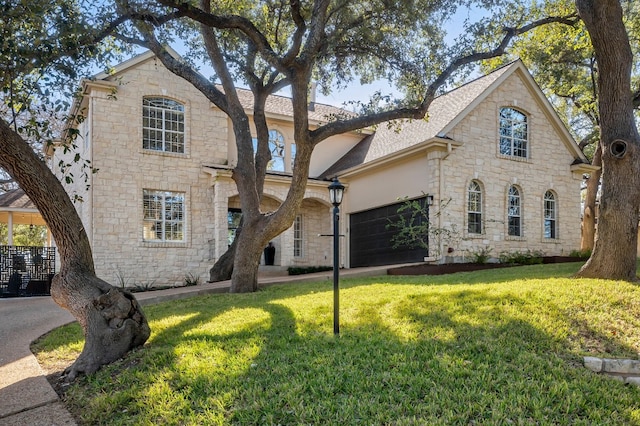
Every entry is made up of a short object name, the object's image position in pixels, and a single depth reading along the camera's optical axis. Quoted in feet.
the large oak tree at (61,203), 17.56
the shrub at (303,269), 56.24
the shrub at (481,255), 48.21
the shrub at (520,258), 49.42
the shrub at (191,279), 51.22
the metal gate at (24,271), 48.57
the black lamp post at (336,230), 18.63
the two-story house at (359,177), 49.03
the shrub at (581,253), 53.42
